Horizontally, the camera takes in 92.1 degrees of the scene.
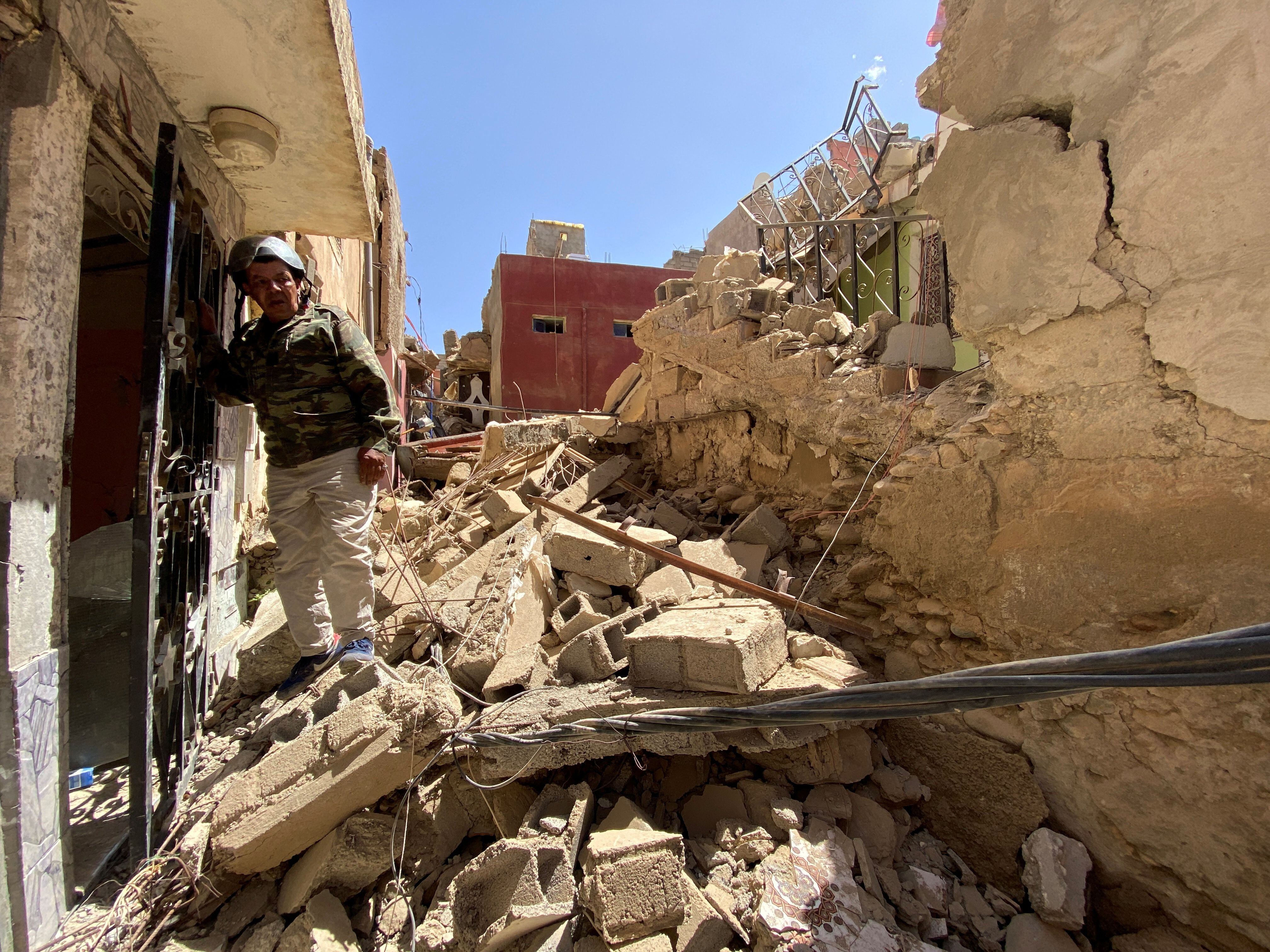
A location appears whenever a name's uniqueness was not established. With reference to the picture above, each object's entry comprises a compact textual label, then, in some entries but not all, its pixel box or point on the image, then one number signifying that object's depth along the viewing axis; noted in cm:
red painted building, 1470
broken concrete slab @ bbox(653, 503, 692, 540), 469
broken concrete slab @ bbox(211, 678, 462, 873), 216
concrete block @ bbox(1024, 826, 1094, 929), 219
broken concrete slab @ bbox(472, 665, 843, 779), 250
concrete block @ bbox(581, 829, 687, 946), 202
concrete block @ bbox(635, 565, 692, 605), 348
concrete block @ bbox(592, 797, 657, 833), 231
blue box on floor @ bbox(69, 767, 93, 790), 245
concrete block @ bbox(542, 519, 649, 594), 370
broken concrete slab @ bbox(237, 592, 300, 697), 310
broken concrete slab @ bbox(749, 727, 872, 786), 259
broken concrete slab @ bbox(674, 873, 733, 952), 207
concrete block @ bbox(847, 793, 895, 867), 247
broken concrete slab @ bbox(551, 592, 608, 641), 327
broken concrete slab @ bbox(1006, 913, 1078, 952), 216
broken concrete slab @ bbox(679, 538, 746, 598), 368
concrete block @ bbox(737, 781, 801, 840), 247
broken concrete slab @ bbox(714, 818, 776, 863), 233
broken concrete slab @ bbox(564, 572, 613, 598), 376
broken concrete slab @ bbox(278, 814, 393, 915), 217
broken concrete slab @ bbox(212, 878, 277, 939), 213
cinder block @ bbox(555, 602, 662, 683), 294
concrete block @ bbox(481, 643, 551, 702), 285
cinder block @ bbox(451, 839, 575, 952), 205
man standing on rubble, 268
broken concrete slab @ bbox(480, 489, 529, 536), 482
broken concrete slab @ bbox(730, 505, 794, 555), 396
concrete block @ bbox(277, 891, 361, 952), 199
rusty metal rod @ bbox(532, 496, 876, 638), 319
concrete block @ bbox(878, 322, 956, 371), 372
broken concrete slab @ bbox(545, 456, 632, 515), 526
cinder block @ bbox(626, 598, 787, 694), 255
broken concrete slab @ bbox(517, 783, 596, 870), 229
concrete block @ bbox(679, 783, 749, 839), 253
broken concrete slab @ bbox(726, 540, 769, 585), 368
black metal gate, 202
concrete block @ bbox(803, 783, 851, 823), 248
